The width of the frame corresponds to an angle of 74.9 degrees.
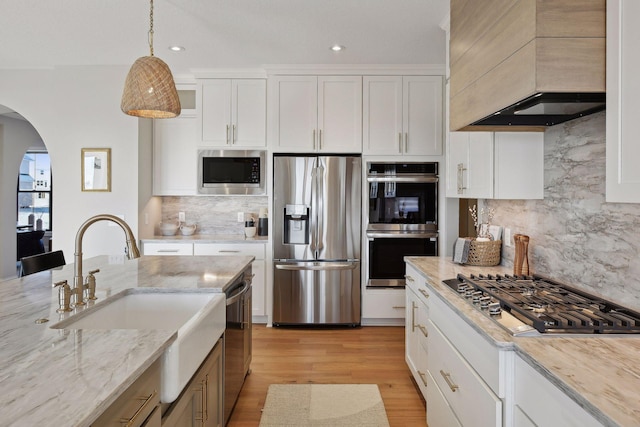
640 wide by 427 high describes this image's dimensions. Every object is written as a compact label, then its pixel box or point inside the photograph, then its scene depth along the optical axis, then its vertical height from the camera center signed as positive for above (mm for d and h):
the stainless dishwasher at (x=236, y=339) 2250 -782
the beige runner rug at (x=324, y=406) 2469 -1244
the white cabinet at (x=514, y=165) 2316 +255
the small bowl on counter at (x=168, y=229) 4664 -228
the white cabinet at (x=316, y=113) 4227 +979
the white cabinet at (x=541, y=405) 990 -508
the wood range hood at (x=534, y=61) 1469 +572
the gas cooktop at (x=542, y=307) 1374 -367
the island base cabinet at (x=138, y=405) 985 -507
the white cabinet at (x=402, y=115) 4215 +964
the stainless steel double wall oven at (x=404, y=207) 4184 +31
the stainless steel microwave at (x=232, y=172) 4398 +394
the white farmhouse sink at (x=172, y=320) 1320 -473
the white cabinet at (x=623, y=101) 1200 +335
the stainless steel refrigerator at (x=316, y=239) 4172 -294
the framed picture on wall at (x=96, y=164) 4273 +452
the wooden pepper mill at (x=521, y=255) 2355 -254
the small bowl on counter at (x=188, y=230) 4652 -237
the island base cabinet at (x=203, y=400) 1449 -762
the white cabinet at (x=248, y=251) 4266 -432
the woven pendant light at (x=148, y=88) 2088 +610
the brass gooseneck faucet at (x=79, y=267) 1659 -238
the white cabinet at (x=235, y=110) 4359 +1035
